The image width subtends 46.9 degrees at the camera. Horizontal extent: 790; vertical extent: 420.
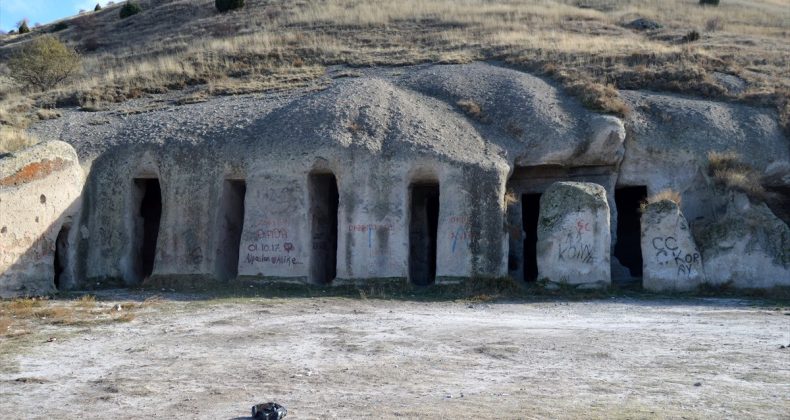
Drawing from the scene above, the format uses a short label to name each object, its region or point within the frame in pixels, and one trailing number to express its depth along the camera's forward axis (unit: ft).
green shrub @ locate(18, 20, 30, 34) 178.50
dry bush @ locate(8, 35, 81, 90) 106.63
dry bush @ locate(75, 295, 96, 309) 56.08
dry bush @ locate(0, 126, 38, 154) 68.73
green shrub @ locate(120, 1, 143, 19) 156.97
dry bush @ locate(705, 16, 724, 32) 118.62
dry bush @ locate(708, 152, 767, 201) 66.33
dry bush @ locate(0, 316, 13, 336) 46.09
